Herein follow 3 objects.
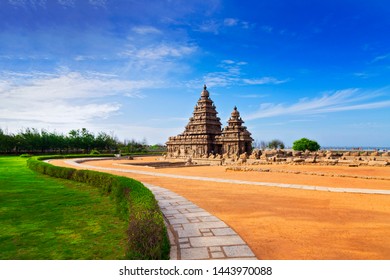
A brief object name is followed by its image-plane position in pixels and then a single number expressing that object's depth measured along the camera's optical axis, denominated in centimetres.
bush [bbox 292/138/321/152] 5853
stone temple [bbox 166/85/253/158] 4622
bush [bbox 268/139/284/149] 9188
